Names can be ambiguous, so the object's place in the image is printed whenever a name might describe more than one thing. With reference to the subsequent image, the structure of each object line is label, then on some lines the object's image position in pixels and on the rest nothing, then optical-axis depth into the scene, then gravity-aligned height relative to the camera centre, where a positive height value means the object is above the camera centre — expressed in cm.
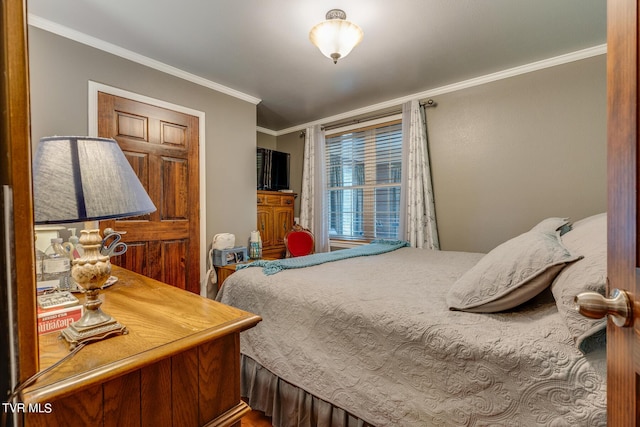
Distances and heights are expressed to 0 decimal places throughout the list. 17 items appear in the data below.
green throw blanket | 184 -38
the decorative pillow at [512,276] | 100 -26
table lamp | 67 +3
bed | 80 -49
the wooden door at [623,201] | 45 +1
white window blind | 361 +37
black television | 386 +57
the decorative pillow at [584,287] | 77 -24
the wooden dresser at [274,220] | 386 -16
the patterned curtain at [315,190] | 411 +29
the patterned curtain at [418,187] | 321 +24
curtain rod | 324 +119
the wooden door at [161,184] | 240 +24
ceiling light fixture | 189 +120
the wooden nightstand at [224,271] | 279 -63
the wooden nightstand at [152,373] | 55 -37
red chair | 331 -40
